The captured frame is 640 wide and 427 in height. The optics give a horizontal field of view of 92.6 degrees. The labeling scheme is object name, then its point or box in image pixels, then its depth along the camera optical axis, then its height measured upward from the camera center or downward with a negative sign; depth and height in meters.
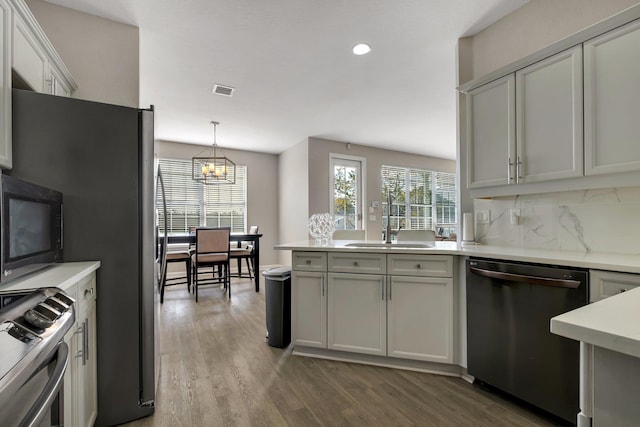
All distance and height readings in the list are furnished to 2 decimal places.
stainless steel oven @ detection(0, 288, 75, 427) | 0.55 -0.29
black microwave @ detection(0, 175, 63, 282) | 1.06 -0.04
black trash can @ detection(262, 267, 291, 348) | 2.61 -0.78
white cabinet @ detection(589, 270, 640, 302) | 1.31 -0.30
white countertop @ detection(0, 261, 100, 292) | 1.09 -0.24
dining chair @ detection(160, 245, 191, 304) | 4.48 -0.61
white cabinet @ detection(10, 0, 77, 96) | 1.49 +0.90
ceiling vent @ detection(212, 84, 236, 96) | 3.51 +1.49
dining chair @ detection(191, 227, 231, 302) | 4.23 -0.44
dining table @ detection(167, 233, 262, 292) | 4.60 -0.37
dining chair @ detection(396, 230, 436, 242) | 2.91 -0.19
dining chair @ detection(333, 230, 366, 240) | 3.43 -0.21
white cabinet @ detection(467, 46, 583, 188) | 1.74 +0.59
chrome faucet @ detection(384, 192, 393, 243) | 2.68 -0.05
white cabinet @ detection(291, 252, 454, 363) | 2.12 -0.65
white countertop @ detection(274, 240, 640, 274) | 1.39 -0.22
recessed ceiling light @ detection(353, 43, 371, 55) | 2.73 +1.53
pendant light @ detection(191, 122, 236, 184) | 4.52 +0.68
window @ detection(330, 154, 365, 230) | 6.15 +0.54
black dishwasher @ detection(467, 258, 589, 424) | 1.50 -0.65
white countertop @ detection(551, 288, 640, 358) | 0.54 -0.22
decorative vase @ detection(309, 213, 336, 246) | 3.01 -0.10
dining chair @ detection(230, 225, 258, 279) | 4.85 -0.59
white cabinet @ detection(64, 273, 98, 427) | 1.20 -0.63
